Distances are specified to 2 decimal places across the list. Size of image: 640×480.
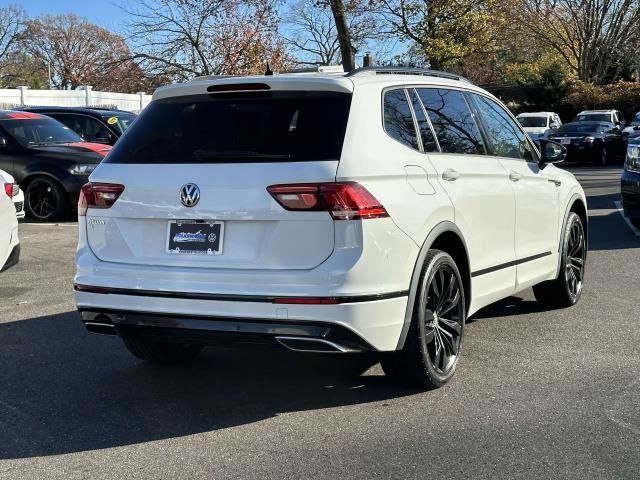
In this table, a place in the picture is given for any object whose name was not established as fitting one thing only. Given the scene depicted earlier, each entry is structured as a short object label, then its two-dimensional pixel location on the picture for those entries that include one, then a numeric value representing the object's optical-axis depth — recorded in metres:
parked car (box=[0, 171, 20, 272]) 7.32
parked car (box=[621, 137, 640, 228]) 11.12
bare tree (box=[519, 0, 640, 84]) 39.88
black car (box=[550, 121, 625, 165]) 25.75
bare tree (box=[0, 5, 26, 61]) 75.50
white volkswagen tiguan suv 4.04
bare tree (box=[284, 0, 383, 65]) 27.41
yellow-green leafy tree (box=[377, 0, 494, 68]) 32.00
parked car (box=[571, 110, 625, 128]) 28.91
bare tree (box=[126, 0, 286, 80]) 26.92
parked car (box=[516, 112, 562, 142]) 29.59
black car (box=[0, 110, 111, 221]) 12.76
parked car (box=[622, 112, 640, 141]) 26.19
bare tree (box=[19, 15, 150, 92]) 80.06
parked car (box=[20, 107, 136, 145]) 16.39
